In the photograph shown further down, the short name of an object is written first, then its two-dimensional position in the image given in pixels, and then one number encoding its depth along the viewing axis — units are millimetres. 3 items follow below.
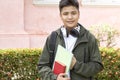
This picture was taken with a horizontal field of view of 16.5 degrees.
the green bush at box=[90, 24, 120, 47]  8844
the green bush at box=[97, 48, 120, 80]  6043
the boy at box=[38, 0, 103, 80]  3004
